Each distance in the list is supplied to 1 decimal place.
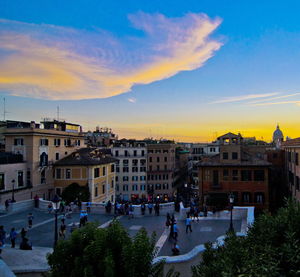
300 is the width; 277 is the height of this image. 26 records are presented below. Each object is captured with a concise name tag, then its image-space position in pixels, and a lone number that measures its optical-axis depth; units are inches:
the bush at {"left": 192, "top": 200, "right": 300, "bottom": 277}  250.7
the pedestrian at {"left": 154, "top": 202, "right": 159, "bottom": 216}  1057.0
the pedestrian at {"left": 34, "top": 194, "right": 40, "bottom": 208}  1213.1
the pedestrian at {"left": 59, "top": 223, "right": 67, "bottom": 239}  795.5
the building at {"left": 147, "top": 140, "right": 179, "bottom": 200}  3152.1
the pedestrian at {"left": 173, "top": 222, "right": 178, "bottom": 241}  722.3
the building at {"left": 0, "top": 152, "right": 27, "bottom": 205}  1518.2
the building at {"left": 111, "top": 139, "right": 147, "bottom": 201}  3046.3
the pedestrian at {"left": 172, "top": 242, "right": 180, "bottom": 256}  619.8
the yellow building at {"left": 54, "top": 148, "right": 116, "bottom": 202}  1784.0
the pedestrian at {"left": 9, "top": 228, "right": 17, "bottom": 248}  717.9
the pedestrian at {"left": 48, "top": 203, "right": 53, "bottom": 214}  1132.5
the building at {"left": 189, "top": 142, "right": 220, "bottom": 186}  3545.8
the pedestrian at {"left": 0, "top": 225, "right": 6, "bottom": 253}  683.2
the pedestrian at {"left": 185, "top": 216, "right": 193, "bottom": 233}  791.5
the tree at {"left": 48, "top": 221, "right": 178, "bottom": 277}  316.8
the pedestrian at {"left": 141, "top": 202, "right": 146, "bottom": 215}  1059.3
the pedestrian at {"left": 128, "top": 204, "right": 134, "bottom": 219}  1023.0
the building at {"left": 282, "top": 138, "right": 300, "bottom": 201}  1285.4
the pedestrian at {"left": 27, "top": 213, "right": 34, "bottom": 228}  898.1
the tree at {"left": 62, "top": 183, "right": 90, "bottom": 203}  1674.5
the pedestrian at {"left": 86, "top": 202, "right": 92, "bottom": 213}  1129.6
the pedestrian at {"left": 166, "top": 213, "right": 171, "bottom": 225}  859.4
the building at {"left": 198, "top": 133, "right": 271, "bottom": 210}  1490.3
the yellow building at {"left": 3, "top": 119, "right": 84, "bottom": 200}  1706.4
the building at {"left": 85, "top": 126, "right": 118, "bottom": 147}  3720.5
